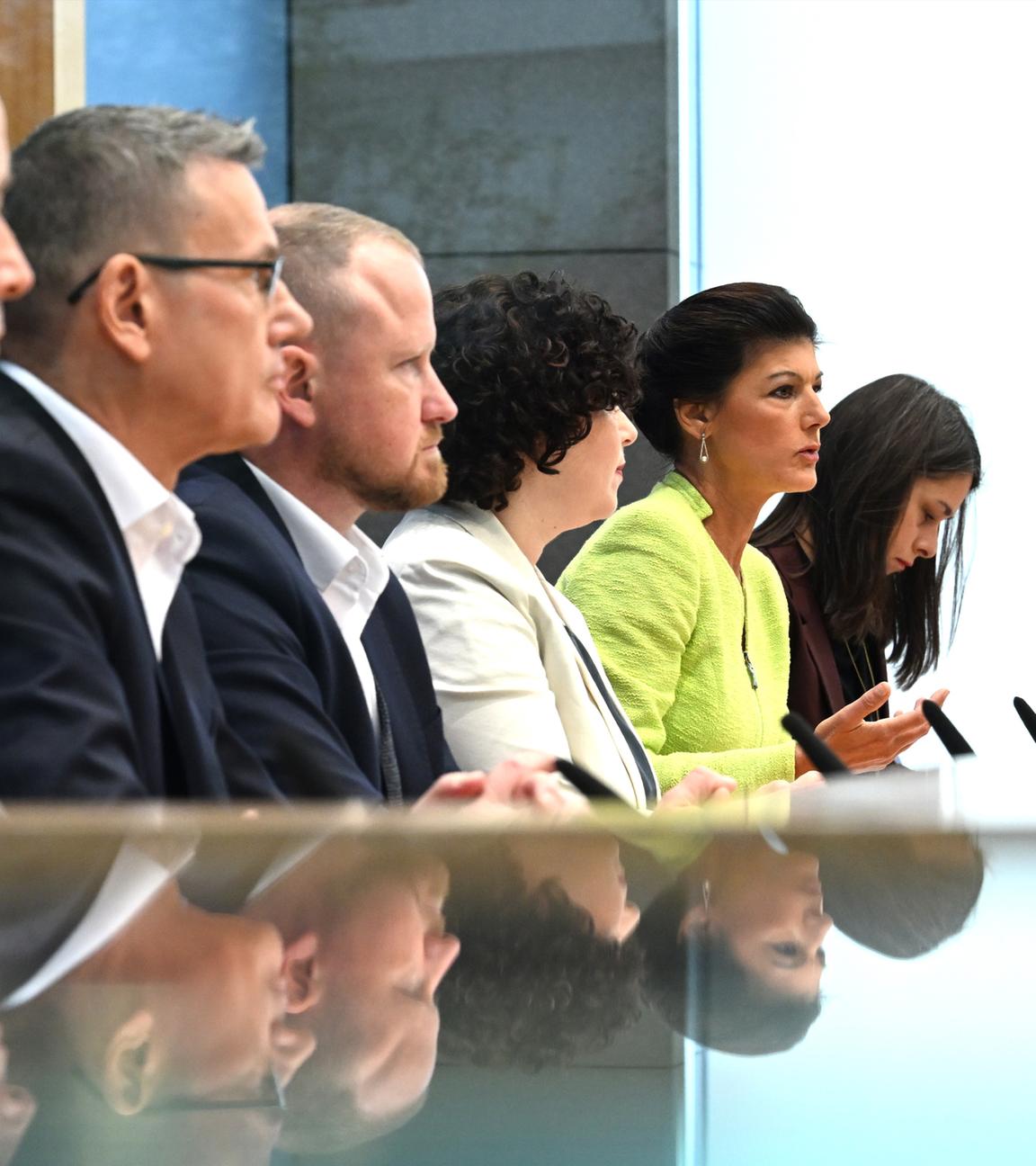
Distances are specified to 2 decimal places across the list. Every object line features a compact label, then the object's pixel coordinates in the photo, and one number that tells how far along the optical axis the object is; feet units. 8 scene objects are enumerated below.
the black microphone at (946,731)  18.71
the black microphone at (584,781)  17.18
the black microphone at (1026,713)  18.95
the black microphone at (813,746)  17.87
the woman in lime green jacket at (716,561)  20.24
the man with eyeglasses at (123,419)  17.26
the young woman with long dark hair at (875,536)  21.63
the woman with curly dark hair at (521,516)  19.13
